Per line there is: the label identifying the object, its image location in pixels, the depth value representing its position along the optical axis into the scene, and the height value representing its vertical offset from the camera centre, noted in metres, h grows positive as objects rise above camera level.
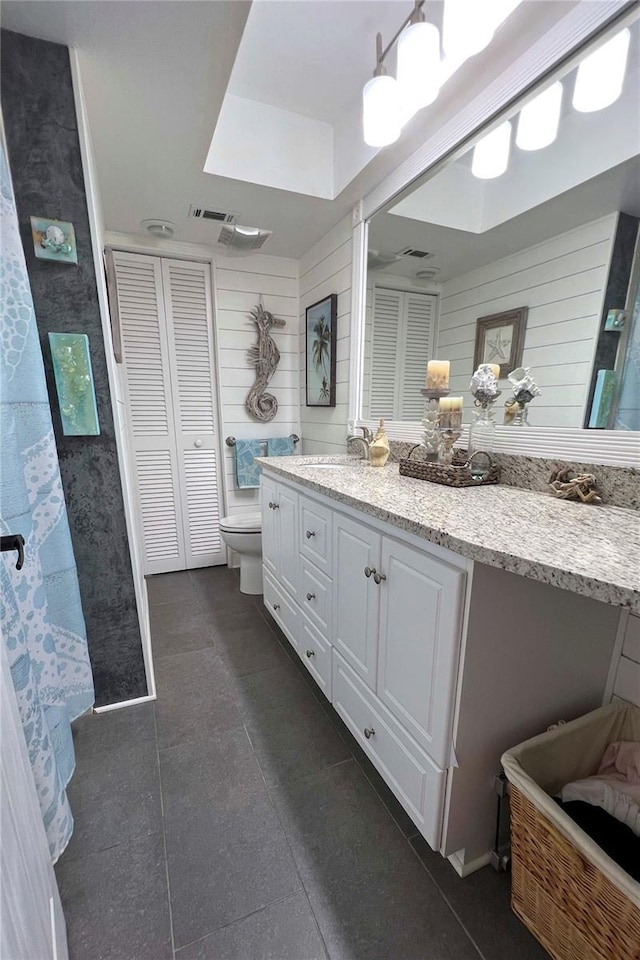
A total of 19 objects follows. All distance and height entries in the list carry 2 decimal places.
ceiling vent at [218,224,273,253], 2.12 +0.94
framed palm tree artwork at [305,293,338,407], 2.19 +0.31
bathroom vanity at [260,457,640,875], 0.74 -0.52
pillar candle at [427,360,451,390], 1.46 +0.11
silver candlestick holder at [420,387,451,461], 1.43 -0.08
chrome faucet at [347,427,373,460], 1.82 -0.19
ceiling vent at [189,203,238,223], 1.93 +0.97
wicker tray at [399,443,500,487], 1.26 -0.24
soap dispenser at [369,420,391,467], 1.67 -0.20
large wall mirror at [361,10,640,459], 0.93 +0.47
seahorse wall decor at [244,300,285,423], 2.53 +0.27
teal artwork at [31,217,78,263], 1.14 +0.49
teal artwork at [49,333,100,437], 1.21 +0.05
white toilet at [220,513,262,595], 2.29 -0.86
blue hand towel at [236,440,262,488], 2.63 -0.43
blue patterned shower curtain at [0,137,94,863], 0.81 -0.43
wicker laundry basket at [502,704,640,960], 0.65 -0.86
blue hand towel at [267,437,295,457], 2.70 -0.32
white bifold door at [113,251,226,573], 2.37 -0.03
